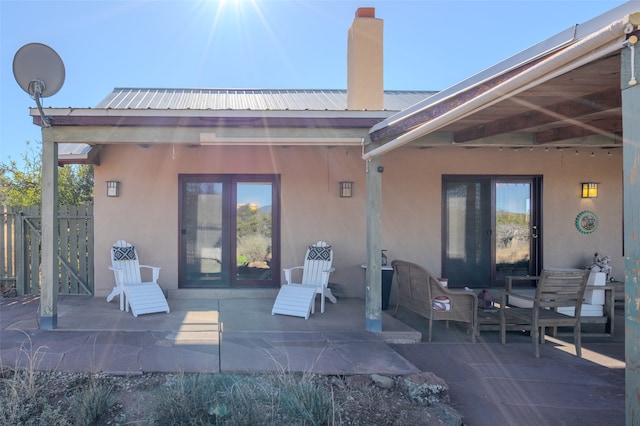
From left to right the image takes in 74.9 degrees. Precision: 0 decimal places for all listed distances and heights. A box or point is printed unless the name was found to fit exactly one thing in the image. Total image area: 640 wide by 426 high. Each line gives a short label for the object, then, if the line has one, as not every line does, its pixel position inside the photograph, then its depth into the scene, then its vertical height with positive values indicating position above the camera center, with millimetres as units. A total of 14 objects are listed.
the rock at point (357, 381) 3622 -1502
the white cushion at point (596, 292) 5621 -1091
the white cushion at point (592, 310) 5582 -1319
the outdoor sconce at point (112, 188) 6926 +392
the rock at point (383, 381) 3617 -1488
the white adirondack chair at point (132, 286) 5816 -1084
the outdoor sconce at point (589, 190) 7531 +397
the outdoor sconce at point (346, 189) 7258 +397
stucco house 7059 +108
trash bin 6379 -1108
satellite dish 4629 +1593
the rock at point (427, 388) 3445 -1500
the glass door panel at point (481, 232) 7457 -361
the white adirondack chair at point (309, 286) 5879 -1120
